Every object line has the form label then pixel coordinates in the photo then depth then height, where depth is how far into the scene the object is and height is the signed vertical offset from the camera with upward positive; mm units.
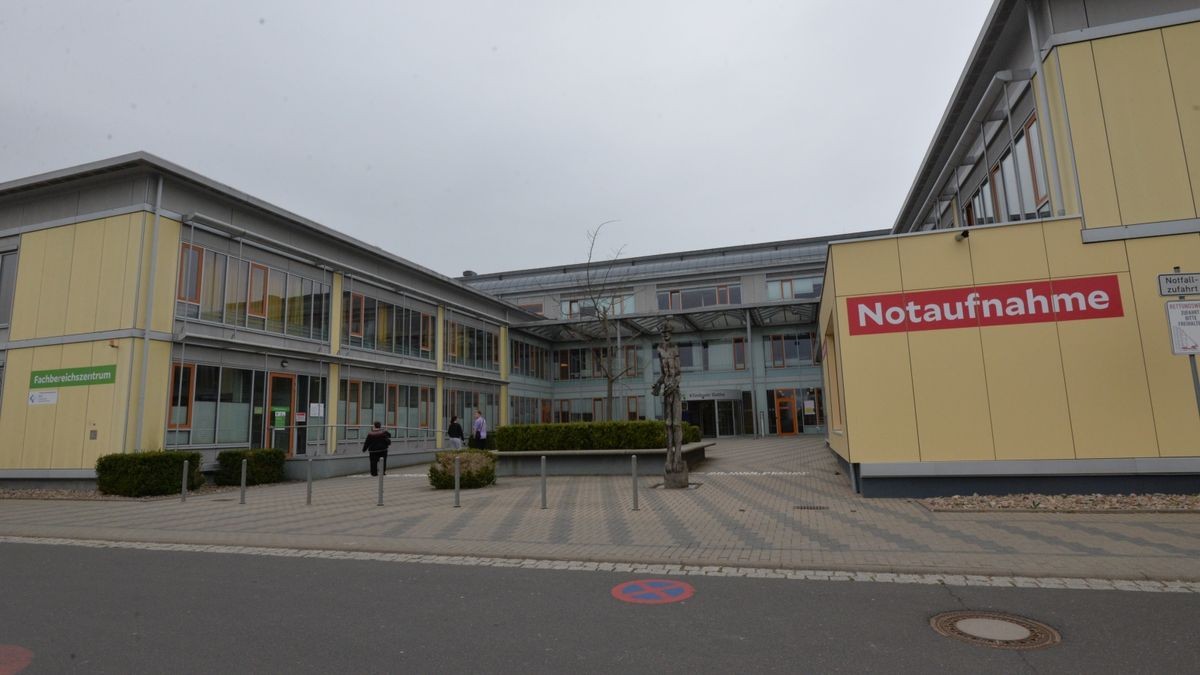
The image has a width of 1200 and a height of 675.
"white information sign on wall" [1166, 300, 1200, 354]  8117 +1064
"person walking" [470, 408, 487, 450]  24609 +113
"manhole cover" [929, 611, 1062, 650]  4473 -1463
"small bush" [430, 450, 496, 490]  14703 -713
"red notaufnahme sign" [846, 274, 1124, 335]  10695 +1909
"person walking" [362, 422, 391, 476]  18922 -70
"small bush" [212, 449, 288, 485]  17297 -596
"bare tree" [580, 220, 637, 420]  37062 +7427
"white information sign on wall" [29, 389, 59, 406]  17188 +1358
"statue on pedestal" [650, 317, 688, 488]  13805 +542
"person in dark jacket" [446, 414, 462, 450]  22672 +141
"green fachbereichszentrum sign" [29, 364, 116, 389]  16375 +1822
